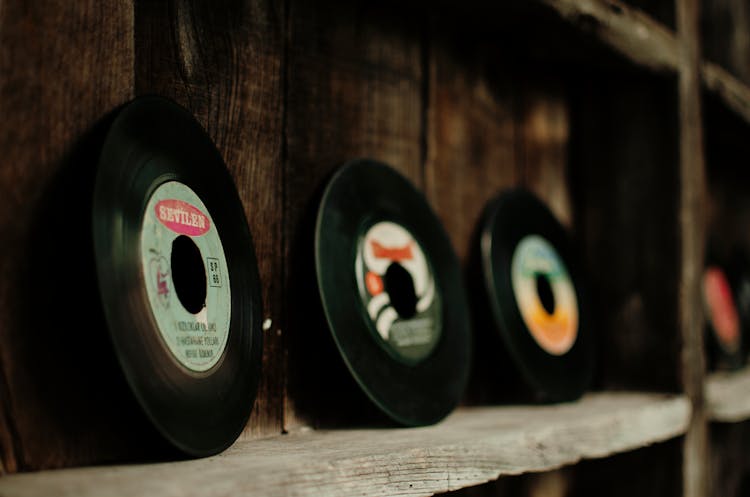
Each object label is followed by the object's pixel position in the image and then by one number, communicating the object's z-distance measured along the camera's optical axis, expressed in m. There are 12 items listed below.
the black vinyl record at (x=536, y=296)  1.38
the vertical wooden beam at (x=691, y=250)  1.57
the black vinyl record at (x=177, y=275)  0.75
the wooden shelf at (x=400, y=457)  0.69
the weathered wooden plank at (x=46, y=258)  0.72
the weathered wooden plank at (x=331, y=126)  1.09
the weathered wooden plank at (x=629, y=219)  1.59
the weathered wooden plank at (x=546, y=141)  1.59
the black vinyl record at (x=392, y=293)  1.08
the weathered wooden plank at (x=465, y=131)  1.38
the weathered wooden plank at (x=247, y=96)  0.96
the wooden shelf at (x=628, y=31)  1.35
